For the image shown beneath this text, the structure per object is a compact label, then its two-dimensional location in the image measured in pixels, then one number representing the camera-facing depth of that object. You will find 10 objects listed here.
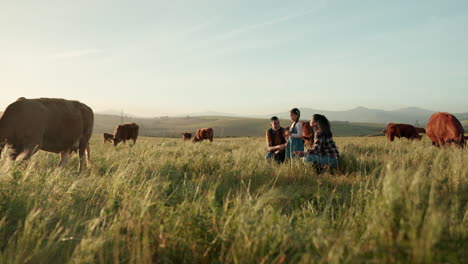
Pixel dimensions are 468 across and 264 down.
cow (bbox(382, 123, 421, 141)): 23.86
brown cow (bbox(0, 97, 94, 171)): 5.84
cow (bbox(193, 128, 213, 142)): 34.81
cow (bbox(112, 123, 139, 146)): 25.58
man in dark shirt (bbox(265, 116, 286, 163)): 8.45
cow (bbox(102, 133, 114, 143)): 29.97
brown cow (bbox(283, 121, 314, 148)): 13.26
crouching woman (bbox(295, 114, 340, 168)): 6.58
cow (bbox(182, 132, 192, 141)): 39.27
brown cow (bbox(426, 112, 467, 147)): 11.38
